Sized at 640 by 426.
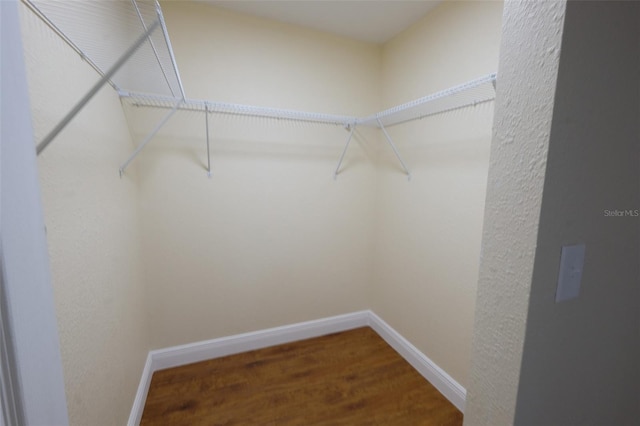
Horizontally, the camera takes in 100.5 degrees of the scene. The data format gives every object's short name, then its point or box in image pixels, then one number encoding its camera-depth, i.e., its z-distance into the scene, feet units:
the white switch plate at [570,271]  1.81
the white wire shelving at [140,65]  2.43
